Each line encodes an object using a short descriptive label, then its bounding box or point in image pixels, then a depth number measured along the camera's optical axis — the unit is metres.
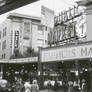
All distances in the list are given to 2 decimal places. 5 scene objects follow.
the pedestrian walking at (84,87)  23.73
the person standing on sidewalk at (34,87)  19.94
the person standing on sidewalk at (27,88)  18.88
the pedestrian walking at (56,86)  25.98
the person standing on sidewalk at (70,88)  21.67
